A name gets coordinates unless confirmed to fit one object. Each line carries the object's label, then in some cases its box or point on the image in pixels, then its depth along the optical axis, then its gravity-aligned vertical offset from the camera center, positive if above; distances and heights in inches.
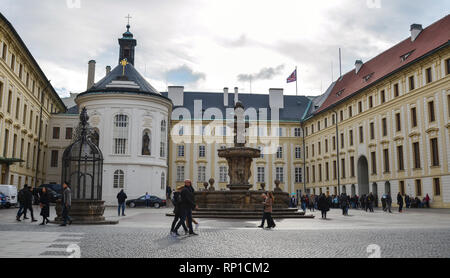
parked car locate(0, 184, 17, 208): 1207.0 -3.2
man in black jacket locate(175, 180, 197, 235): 507.5 -11.8
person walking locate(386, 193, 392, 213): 1209.2 -18.5
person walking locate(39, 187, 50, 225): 663.3 -14.3
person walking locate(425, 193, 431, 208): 1453.0 -18.3
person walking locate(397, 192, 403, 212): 1207.2 -15.4
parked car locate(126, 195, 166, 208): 1696.6 -31.4
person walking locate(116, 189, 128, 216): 995.9 -9.2
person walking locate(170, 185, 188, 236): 504.4 -21.1
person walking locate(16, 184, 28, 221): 738.8 -12.7
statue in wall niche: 1881.2 +222.3
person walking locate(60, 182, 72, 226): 626.2 -15.5
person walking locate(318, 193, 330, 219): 910.4 -20.6
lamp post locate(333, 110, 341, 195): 2055.9 +167.2
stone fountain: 890.1 -1.7
